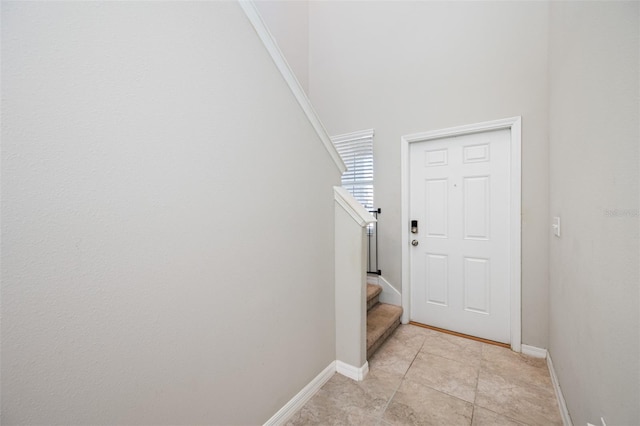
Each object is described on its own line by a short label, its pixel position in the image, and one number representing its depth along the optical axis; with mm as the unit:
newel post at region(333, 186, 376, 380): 1836
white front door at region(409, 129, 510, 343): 2371
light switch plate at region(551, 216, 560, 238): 1746
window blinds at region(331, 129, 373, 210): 3008
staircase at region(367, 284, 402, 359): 2216
